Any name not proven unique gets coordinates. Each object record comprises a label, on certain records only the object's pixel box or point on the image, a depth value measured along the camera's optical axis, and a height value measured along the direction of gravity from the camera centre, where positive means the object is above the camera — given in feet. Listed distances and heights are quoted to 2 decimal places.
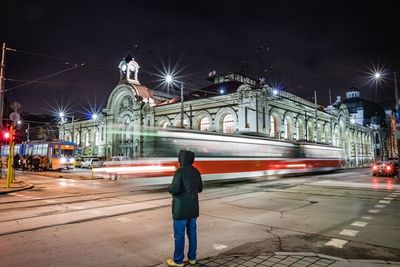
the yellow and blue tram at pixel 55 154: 107.55 +2.11
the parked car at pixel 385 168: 86.53 -4.15
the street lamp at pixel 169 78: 82.12 +21.52
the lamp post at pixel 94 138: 200.46 +13.96
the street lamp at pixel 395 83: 76.59 +17.79
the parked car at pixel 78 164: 151.31 -2.30
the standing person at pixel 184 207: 14.92 -2.46
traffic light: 56.13 +4.74
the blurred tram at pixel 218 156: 42.70 +0.09
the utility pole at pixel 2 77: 58.08 +16.15
